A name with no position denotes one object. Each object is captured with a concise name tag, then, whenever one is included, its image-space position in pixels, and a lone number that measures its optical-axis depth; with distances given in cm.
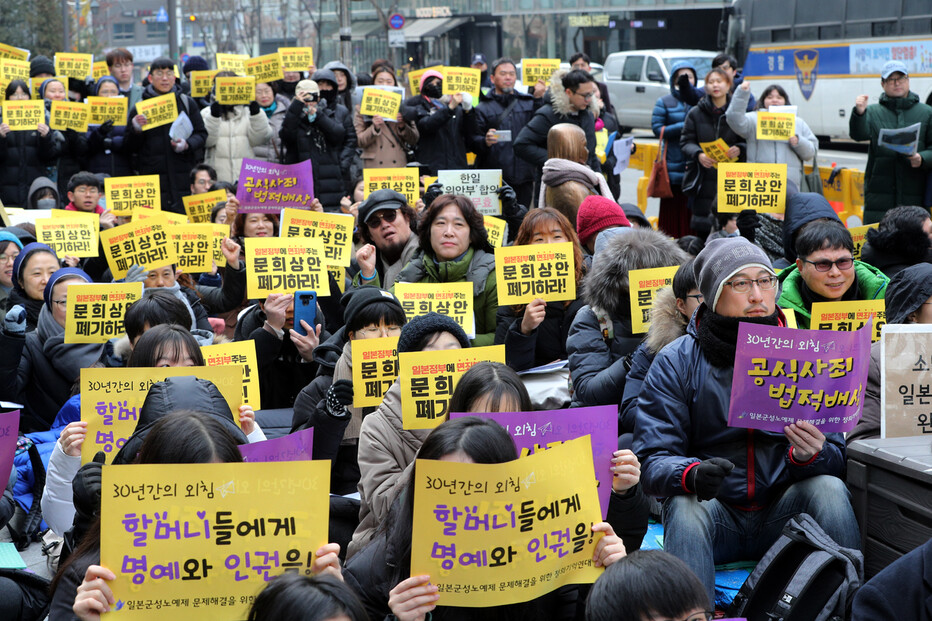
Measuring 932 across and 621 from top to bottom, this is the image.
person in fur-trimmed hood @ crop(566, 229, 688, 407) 517
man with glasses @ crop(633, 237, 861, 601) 388
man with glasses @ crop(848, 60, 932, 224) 988
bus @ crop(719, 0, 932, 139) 1880
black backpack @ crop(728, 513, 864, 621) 355
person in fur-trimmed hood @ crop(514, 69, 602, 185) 925
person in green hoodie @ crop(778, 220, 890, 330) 524
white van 2658
